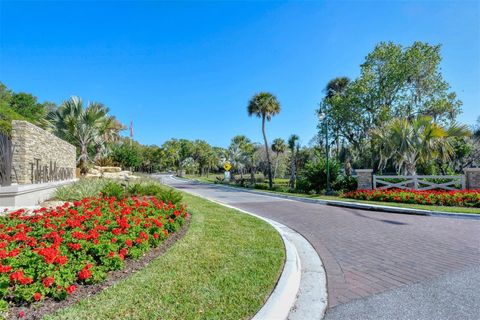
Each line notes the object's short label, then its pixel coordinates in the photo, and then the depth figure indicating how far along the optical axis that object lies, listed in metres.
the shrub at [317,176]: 17.48
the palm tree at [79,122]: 17.66
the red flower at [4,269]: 2.77
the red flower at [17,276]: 2.65
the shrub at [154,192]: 8.12
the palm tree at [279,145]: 43.34
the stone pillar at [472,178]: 13.35
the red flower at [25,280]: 2.66
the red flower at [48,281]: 2.74
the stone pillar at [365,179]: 15.74
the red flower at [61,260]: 3.08
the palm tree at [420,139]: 14.61
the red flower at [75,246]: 3.54
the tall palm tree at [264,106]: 25.69
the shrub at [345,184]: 17.34
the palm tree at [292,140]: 28.27
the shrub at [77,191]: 8.66
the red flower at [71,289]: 2.81
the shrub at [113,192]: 8.39
